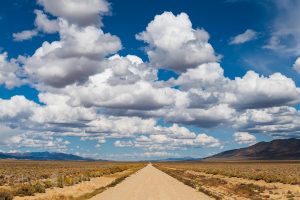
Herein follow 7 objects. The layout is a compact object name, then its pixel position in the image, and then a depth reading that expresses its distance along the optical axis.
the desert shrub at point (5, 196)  27.40
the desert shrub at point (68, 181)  43.66
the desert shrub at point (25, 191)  31.61
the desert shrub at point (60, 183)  40.58
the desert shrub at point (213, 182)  48.80
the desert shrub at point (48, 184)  39.02
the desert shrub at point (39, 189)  33.73
